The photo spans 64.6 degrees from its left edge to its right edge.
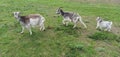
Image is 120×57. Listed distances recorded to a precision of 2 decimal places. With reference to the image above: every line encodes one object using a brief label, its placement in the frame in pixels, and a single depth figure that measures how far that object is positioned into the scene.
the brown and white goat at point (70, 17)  5.12
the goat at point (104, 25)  5.28
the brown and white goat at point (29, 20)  4.85
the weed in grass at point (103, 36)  5.17
